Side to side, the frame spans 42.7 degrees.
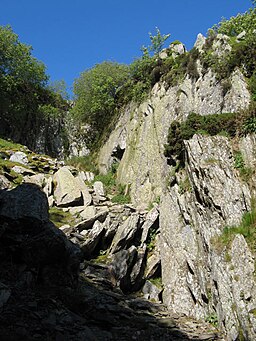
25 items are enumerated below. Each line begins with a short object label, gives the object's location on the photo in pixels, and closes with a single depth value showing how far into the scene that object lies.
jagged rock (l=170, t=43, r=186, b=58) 26.24
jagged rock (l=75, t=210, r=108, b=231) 15.73
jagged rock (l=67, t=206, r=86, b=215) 17.67
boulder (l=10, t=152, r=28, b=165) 23.60
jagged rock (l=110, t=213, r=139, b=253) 15.10
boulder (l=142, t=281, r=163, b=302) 13.33
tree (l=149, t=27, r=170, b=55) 29.47
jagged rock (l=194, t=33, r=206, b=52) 22.02
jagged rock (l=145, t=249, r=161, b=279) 14.59
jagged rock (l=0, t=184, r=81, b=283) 9.53
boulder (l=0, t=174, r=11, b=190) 17.55
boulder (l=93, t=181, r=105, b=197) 21.28
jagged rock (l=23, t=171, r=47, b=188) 19.99
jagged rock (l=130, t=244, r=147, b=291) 13.88
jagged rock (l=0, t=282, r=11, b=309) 7.57
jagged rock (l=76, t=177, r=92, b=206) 19.16
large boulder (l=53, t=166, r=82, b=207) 18.67
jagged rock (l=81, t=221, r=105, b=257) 14.48
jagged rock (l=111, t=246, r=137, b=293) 13.41
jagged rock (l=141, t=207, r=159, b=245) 16.14
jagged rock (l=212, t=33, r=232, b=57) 19.78
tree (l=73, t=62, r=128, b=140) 32.25
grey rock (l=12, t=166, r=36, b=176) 20.98
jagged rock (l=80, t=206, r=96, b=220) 17.05
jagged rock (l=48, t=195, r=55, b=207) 18.47
